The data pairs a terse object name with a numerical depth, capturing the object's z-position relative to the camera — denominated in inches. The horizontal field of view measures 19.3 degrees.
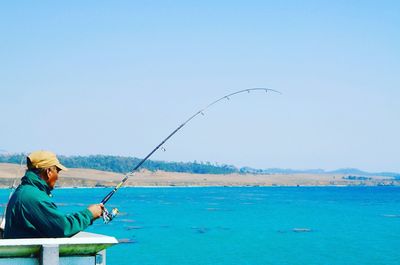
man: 200.5
